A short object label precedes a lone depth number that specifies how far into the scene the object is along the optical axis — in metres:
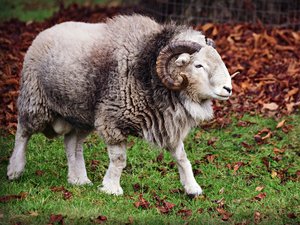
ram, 14.02
